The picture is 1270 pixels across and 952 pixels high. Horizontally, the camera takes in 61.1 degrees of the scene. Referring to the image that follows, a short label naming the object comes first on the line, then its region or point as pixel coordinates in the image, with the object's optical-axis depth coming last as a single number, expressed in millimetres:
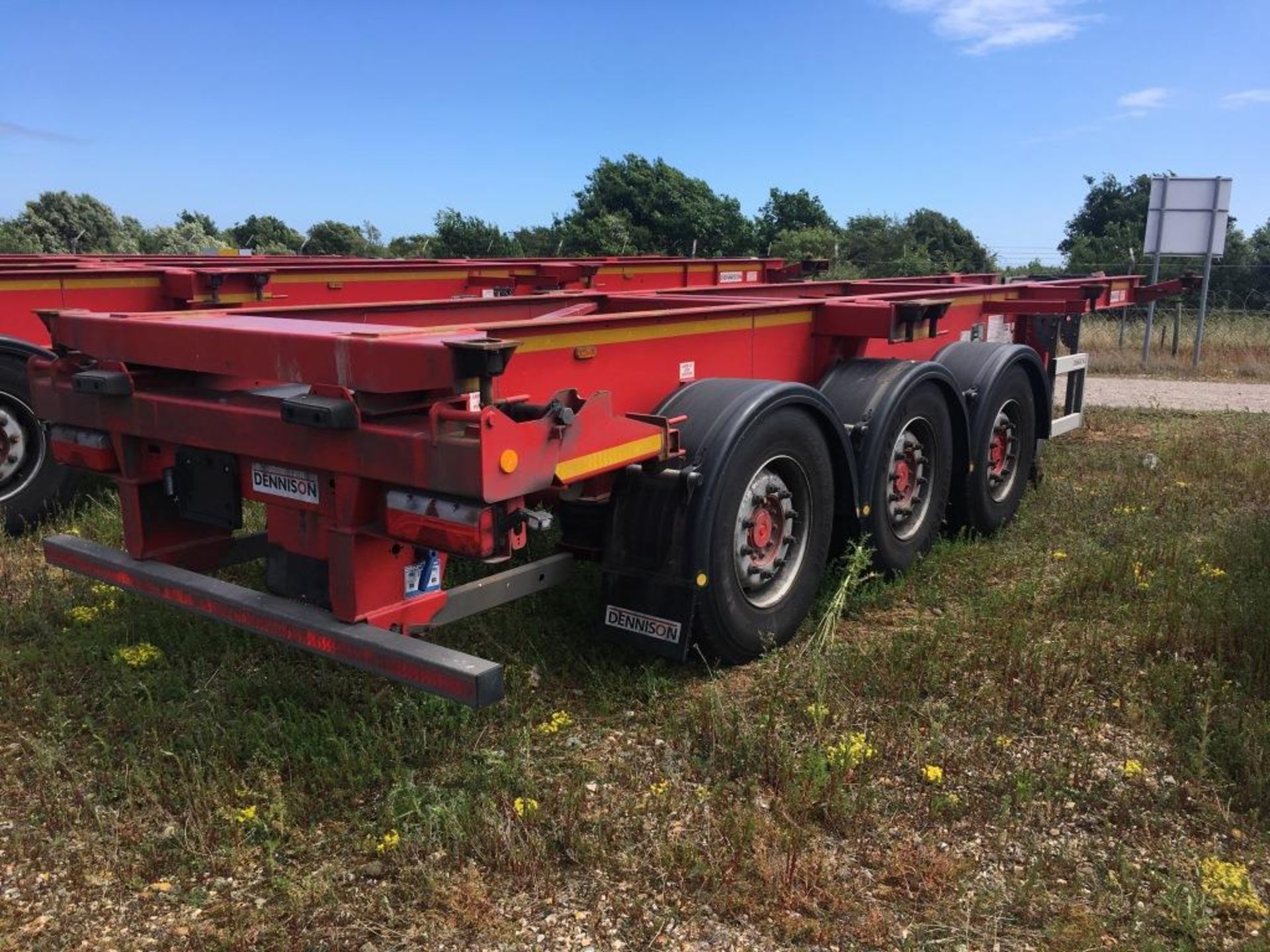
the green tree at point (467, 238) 33781
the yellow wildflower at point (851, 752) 3498
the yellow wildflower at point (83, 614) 4828
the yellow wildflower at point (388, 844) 3129
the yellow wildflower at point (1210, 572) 5246
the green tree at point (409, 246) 35438
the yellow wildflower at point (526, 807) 3248
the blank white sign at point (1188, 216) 14750
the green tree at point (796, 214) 35781
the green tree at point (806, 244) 29422
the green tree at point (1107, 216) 33094
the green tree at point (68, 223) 34375
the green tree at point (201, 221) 40969
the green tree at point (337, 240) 38719
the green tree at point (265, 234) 39781
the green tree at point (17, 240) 30672
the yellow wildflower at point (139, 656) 4328
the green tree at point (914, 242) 30766
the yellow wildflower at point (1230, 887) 2869
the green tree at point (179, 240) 34406
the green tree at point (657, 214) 32344
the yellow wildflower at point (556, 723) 3812
